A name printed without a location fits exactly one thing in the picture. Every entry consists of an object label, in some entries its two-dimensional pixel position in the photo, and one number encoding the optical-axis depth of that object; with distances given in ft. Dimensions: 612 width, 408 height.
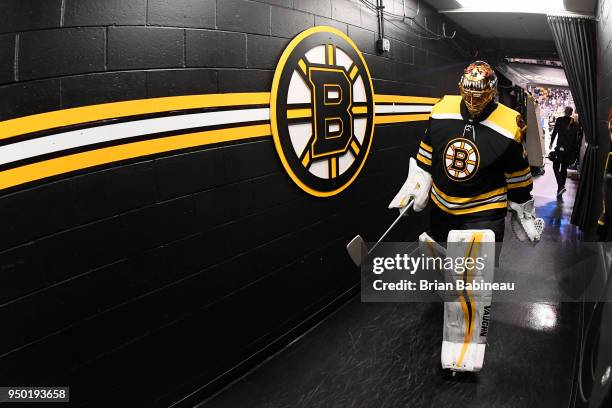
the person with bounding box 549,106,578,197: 21.11
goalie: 7.32
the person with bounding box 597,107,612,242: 6.59
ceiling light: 13.38
